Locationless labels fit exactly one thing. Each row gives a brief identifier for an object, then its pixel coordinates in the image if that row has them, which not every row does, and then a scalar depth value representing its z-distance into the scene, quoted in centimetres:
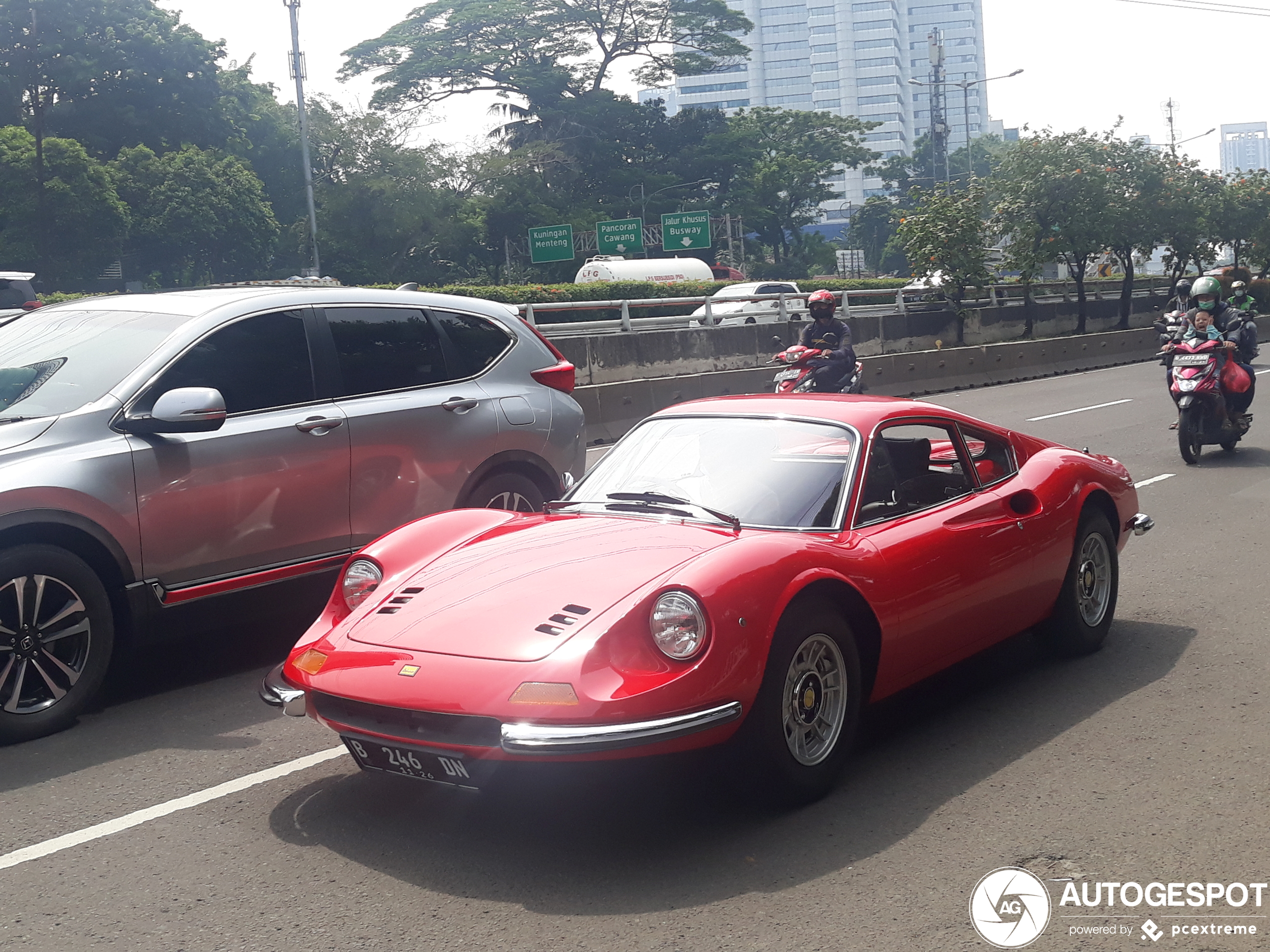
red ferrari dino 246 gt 379
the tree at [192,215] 6000
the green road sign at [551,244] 5844
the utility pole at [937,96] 8419
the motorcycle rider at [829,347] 1256
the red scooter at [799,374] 1267
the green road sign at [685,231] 6112
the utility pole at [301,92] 5197
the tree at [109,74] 6238
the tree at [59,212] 5422
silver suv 531
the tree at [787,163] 8038
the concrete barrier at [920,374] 1694
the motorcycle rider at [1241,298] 1765
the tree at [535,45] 6656
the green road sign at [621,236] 5891
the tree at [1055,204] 3688
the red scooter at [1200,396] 1235
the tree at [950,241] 3253
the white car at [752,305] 2500
